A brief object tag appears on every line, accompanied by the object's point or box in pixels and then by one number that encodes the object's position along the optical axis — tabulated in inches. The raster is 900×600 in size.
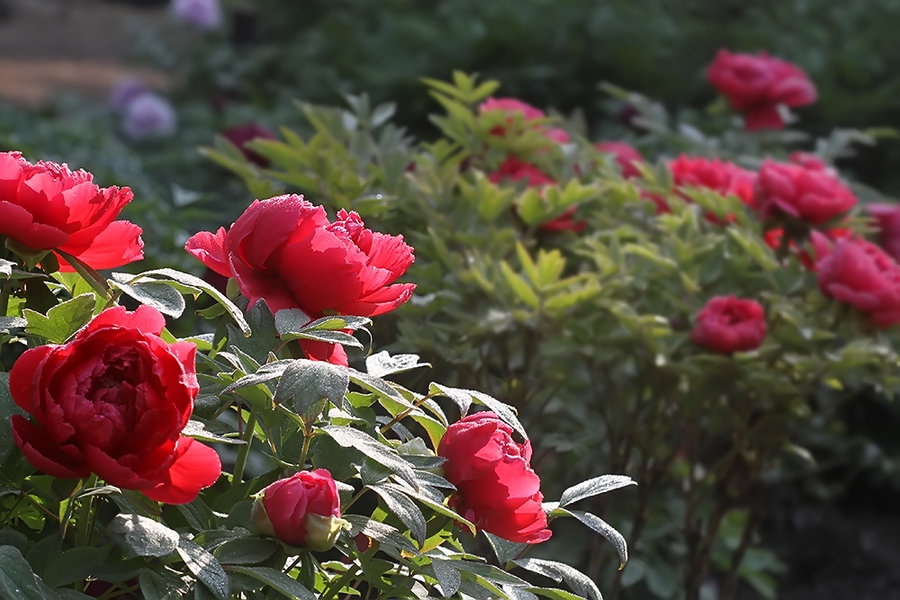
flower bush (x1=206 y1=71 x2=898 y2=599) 156.2
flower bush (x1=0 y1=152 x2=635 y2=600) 109.2
